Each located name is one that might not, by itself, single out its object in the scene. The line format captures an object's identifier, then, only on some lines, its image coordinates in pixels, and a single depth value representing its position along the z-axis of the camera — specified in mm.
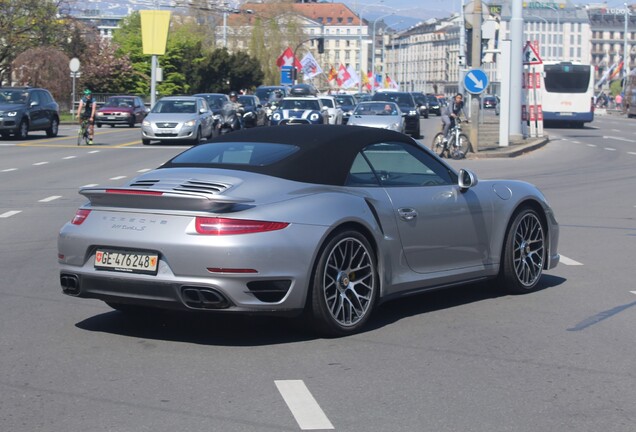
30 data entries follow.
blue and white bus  54938
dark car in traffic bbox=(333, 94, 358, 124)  54034
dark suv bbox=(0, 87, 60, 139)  36031
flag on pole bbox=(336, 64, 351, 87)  84250
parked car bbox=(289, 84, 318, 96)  58800
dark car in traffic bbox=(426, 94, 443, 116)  81438
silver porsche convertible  6676
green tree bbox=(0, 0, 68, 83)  62719
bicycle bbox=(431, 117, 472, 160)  29188
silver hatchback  35000
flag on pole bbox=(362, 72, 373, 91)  118988
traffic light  74875
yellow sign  53781
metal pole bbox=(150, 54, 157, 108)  53781
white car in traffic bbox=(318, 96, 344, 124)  41462
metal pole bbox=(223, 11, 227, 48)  106062
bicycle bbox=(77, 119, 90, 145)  34125
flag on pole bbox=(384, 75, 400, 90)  121500
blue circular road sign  29078
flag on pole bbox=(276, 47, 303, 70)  72812
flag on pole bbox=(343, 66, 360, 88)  84938
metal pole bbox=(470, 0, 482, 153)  30203
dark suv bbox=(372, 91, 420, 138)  41656
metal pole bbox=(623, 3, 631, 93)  105175
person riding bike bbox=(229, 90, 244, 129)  41188
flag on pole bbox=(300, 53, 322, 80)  72644
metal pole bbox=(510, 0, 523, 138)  33750
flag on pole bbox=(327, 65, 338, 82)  90769
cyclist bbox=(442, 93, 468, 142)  30131
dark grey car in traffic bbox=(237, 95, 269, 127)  43888
